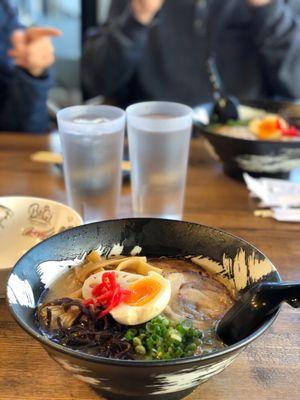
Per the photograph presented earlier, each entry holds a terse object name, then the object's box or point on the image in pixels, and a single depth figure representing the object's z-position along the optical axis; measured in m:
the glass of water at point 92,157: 1.11
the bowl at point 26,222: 1.06
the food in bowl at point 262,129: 1.57
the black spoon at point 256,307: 0.68
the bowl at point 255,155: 1.38
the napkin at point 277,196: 1.25
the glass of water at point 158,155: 1.13
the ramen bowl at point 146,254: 0.59
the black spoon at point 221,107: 1.72
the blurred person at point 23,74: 1.87
